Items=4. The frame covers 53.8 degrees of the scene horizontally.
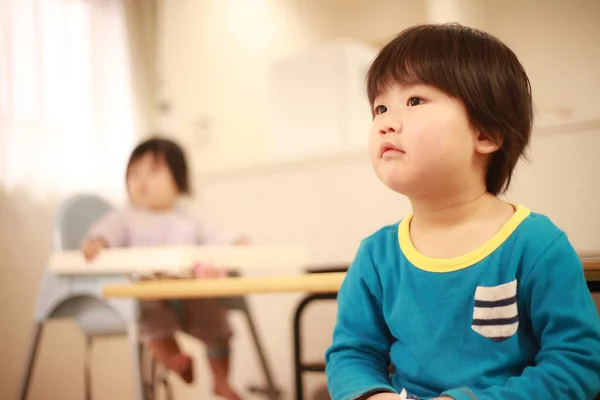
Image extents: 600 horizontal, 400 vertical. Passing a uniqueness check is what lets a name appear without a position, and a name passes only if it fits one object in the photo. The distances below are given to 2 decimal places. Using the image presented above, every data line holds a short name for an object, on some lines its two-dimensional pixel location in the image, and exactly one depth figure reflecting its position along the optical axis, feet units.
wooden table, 2.72
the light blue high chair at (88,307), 4.05
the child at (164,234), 4.11
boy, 1.74
